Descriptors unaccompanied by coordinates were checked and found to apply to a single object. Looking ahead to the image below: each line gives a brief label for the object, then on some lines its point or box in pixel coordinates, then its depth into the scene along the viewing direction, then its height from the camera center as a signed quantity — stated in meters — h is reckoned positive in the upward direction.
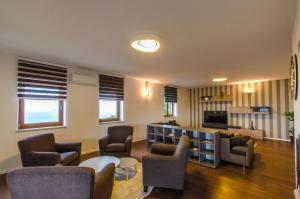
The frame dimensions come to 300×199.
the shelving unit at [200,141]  3.48 -0.91
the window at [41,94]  3.37 +0.26
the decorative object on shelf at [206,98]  7.88 +0.37
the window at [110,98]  4.86 +0.24
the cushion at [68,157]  2.83 -0.99
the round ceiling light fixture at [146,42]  2.26 +0.99
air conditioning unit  4.07 +0.71
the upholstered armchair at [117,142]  3.61 -0.94
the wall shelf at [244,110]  6.43 -0.22
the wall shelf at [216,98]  7.32 +0.34
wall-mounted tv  7.51 -0.57
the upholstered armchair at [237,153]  3.35 -1.07
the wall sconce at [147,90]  6.33 +0.62
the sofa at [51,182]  1.34 -0.67
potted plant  5.57 -1.03
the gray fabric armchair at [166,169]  2.30 -0.96
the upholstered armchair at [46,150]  2.68 -0.88
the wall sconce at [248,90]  6.68 +0.66
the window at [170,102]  7.34 +0.16
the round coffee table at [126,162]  2.76 -1.07
